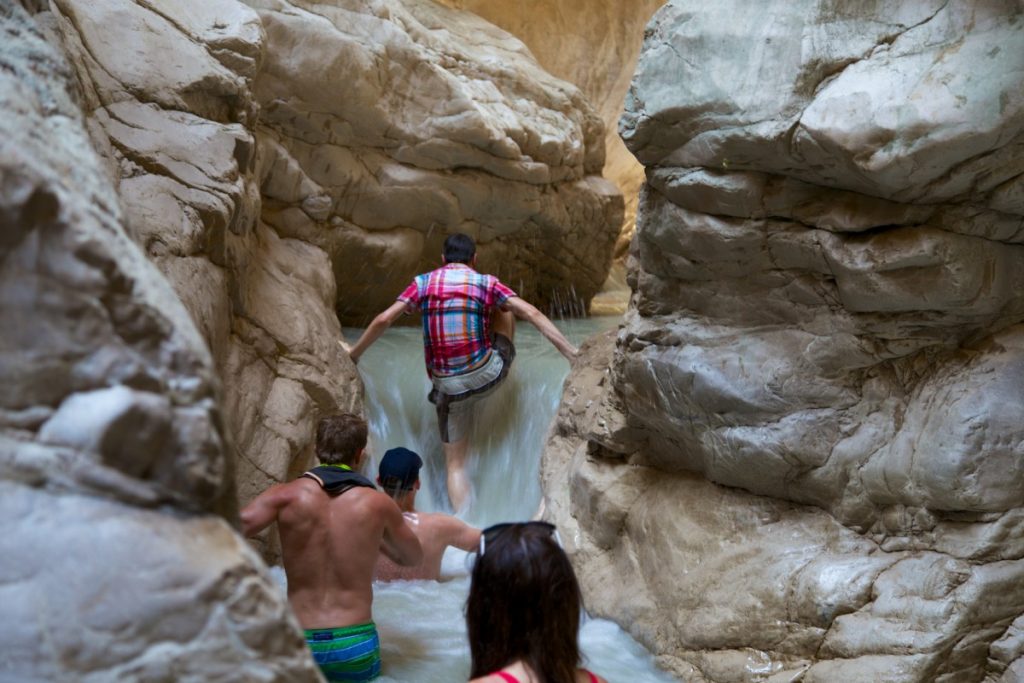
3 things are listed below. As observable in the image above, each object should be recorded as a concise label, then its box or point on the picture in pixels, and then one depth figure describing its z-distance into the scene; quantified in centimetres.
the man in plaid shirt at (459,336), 590
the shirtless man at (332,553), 340
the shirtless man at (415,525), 417
